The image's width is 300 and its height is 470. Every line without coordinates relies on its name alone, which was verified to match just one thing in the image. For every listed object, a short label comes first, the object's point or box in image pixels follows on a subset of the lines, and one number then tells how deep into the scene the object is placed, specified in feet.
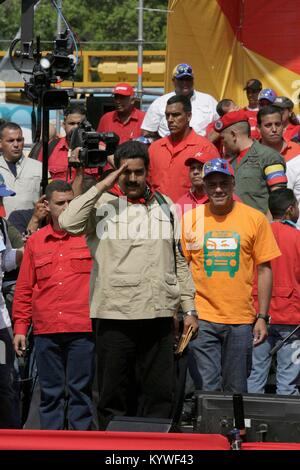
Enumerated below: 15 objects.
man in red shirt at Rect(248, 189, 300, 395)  53.62
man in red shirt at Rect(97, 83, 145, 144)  75.25
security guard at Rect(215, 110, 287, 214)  60.49
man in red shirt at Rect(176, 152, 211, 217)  55.62
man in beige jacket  44.27
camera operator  69.21
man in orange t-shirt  49.49
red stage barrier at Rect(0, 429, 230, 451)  28.22
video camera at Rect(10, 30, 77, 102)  58.39
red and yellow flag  84.12
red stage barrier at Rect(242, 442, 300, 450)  28.41
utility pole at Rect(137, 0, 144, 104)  93.30
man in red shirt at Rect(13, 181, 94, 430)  50.88
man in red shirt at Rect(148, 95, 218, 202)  61.11
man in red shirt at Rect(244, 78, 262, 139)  80.07
